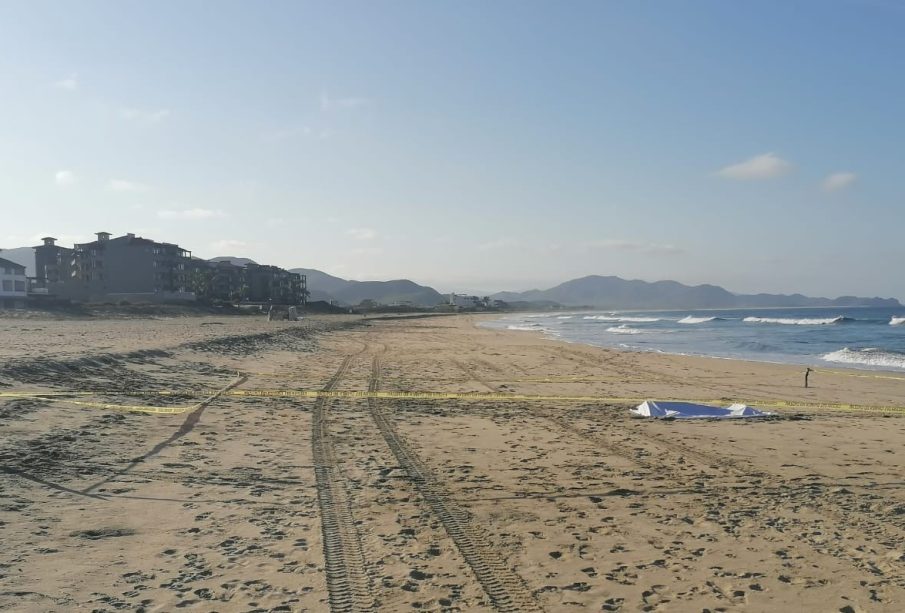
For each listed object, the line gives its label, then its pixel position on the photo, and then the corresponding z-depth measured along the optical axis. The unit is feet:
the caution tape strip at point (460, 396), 43.39
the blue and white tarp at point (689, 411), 37.81
